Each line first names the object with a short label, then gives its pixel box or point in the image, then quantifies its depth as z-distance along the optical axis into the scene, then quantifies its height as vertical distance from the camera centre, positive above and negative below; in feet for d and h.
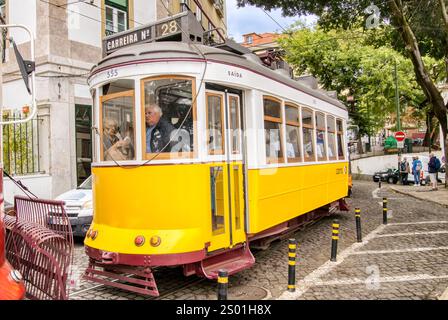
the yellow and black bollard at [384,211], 32.69 -3.77
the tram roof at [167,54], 16.88 +5.25
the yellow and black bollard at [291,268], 17.12 -4.24
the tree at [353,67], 88.58 +22.85
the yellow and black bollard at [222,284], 13.66 -3.85
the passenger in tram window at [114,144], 17.24 +1.42
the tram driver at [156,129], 16.75 +1.93
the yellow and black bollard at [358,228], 27.04 -4.12
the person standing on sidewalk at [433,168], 59.02 -0.51
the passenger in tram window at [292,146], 23.66 +1.43
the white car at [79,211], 26.63 -2.26
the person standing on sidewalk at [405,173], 76.01 -1.38
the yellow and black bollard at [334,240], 22.16 -4.00
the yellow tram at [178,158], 16.22 +0.69
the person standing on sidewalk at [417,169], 71.26 -0.67
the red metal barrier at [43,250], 11.76 -2.28
